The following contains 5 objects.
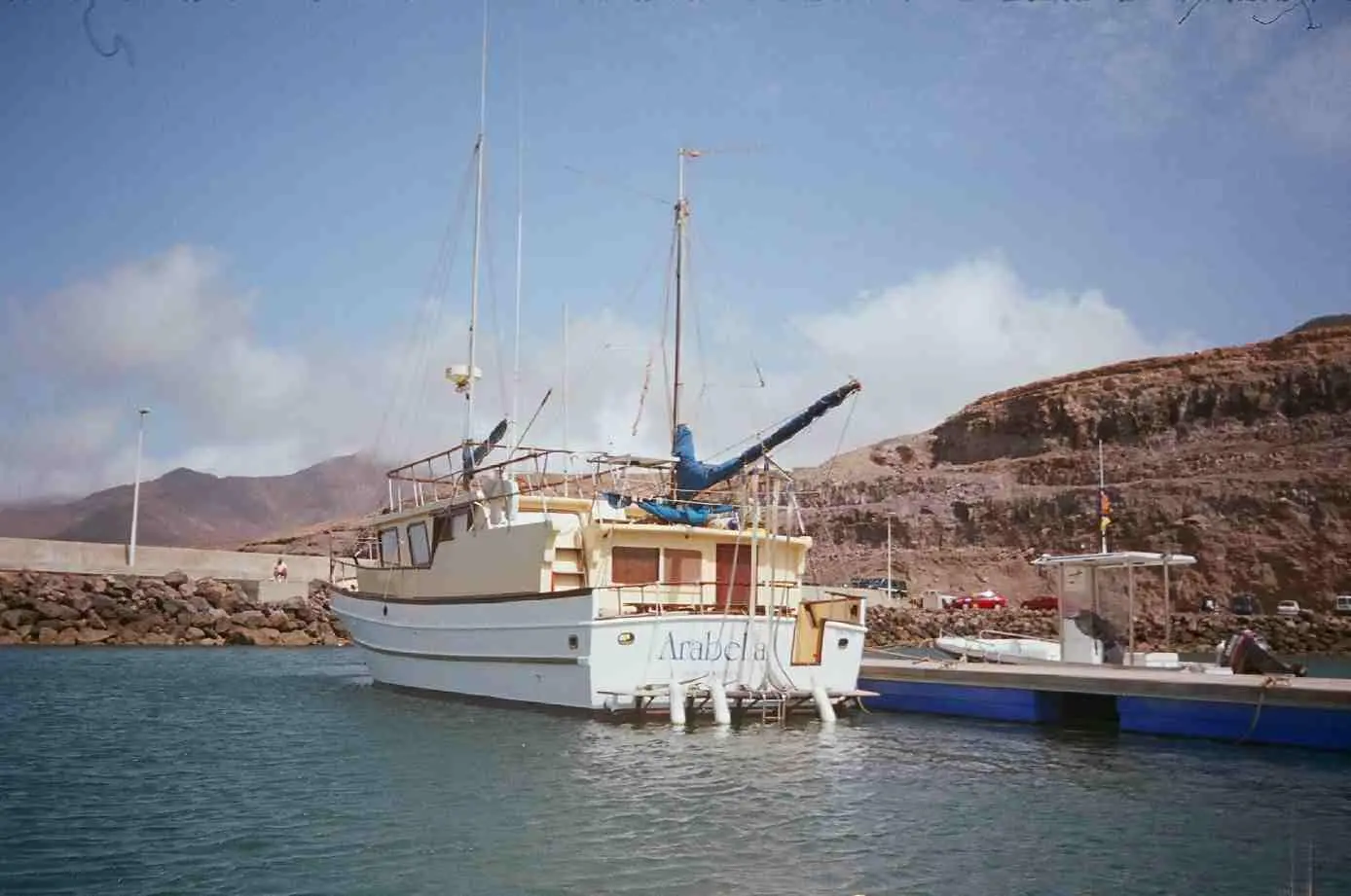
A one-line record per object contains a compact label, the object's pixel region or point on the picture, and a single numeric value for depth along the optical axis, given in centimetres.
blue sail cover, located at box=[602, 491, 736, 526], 2066
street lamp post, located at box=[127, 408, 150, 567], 4184
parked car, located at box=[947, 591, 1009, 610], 6975
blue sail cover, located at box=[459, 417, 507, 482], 2470
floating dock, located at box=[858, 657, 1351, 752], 1670
